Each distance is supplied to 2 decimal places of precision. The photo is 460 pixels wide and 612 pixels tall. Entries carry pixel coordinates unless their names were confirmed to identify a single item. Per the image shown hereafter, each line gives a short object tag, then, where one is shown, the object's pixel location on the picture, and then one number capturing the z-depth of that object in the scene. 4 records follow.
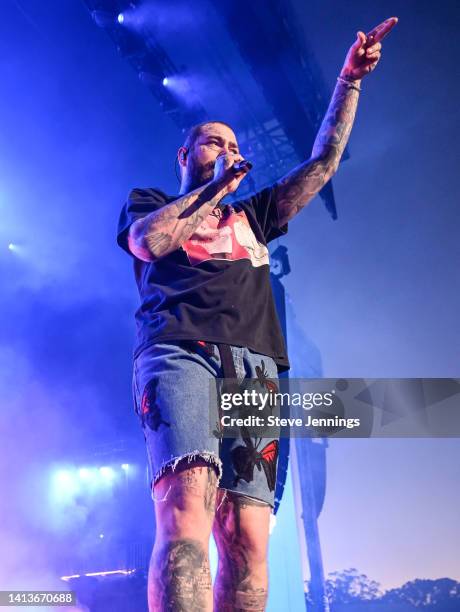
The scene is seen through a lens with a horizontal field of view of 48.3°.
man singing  1.00
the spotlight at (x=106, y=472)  7.01
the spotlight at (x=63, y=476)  6.47
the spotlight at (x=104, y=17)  4.45
